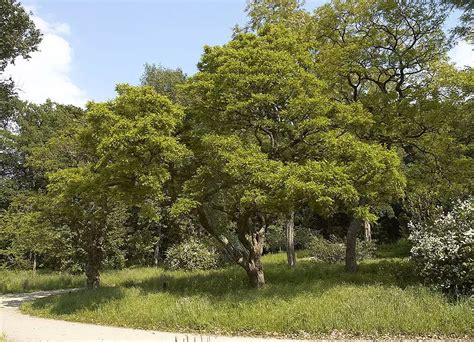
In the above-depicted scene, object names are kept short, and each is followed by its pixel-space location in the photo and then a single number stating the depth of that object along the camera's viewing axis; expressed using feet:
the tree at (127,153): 36.52
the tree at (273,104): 38.81
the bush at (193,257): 69.15
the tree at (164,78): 104.46
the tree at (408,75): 45.96
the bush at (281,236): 95.86
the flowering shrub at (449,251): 34.76
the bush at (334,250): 63.16
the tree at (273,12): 60.13
